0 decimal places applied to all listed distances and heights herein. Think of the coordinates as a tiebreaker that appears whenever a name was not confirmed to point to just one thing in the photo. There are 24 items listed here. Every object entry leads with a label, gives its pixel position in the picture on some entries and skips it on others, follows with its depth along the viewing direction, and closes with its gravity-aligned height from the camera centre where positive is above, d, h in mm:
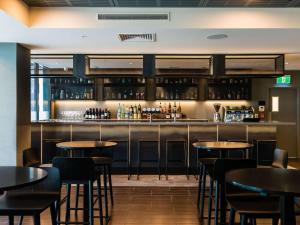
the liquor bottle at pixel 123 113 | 10088 -139
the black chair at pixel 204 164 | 4414 -753
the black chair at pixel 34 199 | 2619 -763
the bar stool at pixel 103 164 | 4200 -705
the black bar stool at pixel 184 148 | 6645 -796
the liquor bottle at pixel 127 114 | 10091 -168
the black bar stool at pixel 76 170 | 3404 -608
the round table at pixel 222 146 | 4621 -516
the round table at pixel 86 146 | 3863 -490
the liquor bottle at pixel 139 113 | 10055 -138
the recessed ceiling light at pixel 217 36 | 5281 +1117
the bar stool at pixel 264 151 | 6977 -857
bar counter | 6992 -560
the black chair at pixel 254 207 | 2604 -778
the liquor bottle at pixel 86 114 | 10191 -186
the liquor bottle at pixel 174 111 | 10098 -79
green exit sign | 9742 +800
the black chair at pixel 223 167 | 3252 -557
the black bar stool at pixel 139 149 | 6673 -819
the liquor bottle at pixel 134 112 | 10071 -109
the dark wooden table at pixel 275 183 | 2125 -499
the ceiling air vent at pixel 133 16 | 4754 +1270
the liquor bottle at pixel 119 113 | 10102 -139
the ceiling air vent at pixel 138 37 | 5412 +1137
